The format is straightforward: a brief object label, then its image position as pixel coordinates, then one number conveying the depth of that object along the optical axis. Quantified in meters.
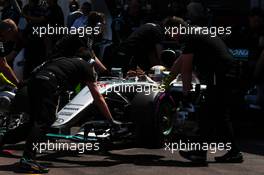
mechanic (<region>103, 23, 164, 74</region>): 19.97
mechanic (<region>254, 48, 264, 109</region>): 20.87
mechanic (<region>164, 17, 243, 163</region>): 16.27
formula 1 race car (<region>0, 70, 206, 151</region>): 16.69
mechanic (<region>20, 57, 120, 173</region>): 14.77
